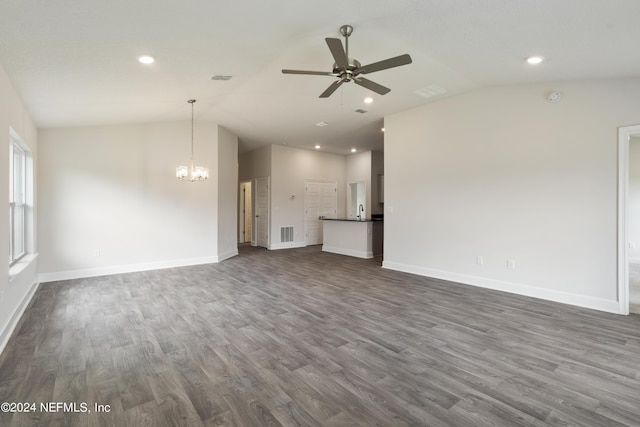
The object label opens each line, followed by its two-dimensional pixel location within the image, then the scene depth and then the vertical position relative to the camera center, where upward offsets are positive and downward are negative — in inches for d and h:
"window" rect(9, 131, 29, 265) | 158.9 +6.7
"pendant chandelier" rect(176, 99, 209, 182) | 211.0 +26.3
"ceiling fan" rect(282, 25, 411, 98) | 108.2 +54.3
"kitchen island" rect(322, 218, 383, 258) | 290.7 -27.9
